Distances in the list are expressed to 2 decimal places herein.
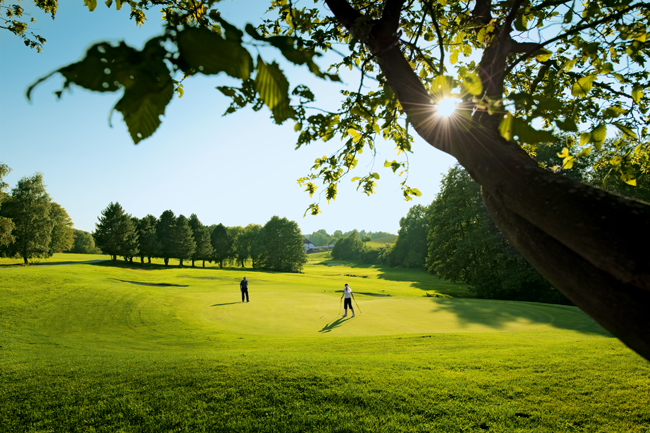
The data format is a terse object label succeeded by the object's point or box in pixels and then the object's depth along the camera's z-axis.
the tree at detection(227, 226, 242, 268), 64.88
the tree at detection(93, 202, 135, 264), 48.62
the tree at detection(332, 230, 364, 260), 99.59
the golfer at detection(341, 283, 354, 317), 14.98
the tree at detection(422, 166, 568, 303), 24.25
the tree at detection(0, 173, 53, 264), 41.84
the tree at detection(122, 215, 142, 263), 49.31
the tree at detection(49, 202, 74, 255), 55.19
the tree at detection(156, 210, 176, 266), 54.50
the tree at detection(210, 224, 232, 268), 63.44
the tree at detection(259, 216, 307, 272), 58.06
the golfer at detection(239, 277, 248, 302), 18.70
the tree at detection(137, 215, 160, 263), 52.97
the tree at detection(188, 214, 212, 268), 58.68
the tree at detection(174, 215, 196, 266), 54.38
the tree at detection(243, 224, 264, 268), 60.08
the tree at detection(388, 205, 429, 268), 63.75
